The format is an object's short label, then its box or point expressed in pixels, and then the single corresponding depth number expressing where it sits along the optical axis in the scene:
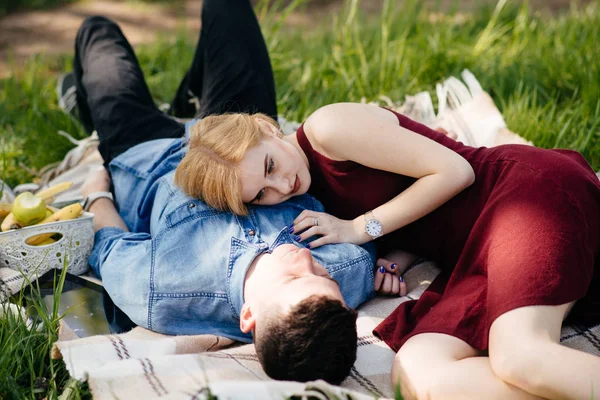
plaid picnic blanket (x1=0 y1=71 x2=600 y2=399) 1.78
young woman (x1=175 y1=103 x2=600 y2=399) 1.86
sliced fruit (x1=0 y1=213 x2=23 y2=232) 2.54
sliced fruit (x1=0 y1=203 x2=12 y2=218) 2.71
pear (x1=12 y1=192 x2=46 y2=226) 2.57
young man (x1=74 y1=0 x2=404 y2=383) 1.89
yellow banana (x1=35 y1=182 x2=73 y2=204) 2.85
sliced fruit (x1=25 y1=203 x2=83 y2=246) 2.60
